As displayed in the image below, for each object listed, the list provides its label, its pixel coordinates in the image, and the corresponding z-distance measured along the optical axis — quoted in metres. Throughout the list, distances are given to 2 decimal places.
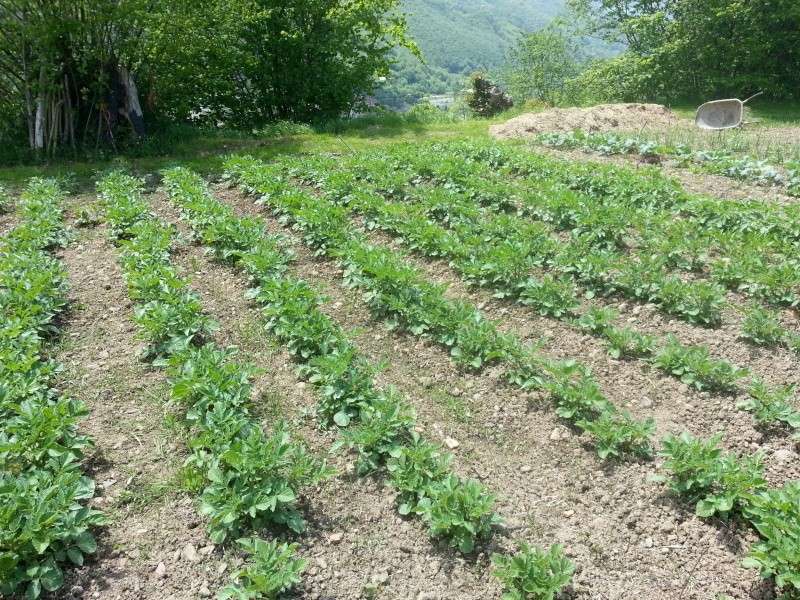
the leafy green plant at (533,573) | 3.24
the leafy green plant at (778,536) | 3.21
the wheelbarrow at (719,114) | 15.79
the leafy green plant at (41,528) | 3.29
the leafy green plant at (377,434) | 4.33
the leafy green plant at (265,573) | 3.21
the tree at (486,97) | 23.75
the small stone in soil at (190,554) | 3.69
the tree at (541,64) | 62.47
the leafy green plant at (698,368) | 4.99
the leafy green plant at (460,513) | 3.63
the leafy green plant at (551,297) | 6.34
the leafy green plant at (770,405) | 4.54
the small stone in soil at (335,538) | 3.85
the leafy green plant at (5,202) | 10.56
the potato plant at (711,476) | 3.77
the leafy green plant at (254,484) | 3.74
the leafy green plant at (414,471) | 3.94
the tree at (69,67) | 13.28
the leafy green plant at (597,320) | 5.89
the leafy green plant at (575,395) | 4.69
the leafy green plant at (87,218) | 9.88
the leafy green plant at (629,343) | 5.56
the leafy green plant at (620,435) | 4.37
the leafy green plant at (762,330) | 5.64
